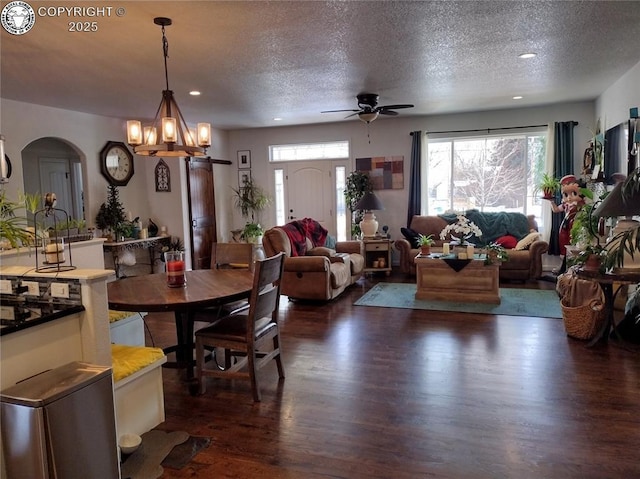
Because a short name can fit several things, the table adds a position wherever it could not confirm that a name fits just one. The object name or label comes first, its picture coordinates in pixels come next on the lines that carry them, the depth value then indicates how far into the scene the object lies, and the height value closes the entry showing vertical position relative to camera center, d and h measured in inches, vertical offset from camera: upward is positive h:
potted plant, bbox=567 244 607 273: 142.3 -19.4
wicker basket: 146.8 -40.0
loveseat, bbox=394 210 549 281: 243.4 -21.2
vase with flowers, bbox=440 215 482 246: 207.0 -11.4
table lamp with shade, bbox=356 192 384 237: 268.4 -1.7
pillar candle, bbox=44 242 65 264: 81.6 -6.3
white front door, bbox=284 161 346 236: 311.4 +13.1
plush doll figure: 221.8 -1.9
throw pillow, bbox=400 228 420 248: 269.9 -18.5
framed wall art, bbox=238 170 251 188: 328.2 +26.0
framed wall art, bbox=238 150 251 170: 326.3 +39.5
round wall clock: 243.6 +30.7
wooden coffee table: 202.8 -35.5
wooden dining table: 101.2 -19.5
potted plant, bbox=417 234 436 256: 214.8 -19.9
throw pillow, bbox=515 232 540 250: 248.4 -21.8
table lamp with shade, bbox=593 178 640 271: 116.5 -3.8
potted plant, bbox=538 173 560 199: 245.9 +7.7
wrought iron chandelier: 120.8 +23.0
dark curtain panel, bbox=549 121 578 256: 256.1 +27.6
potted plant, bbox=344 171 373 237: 293.0 +12.4
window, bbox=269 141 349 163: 308.3 +41.2
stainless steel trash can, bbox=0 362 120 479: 63.4 -30.5
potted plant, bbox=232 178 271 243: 319.0 +5.2
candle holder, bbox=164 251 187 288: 118.7 -14.8
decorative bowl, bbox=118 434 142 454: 89.5 -46.0
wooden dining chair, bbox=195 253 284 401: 110.6 -31.2
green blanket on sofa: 263.1 -13.4
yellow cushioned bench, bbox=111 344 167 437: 91.1 -36.9
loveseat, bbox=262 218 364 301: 205.2 -26.6
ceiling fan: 204.4 +46.0
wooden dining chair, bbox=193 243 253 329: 152.5 -15.0
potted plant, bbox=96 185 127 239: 237.3 +0.6
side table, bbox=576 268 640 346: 136.4 -26.8
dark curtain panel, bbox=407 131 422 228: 286.7 +20.0
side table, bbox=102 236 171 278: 233.9 -16.4
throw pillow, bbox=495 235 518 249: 255.9 -22.8
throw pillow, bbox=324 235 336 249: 250.1 -19.3
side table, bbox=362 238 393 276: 272.1 -30.0
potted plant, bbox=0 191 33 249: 92.1 -1.5
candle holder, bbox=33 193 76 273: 81.0 -7.4
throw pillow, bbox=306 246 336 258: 228.8 -22.1
